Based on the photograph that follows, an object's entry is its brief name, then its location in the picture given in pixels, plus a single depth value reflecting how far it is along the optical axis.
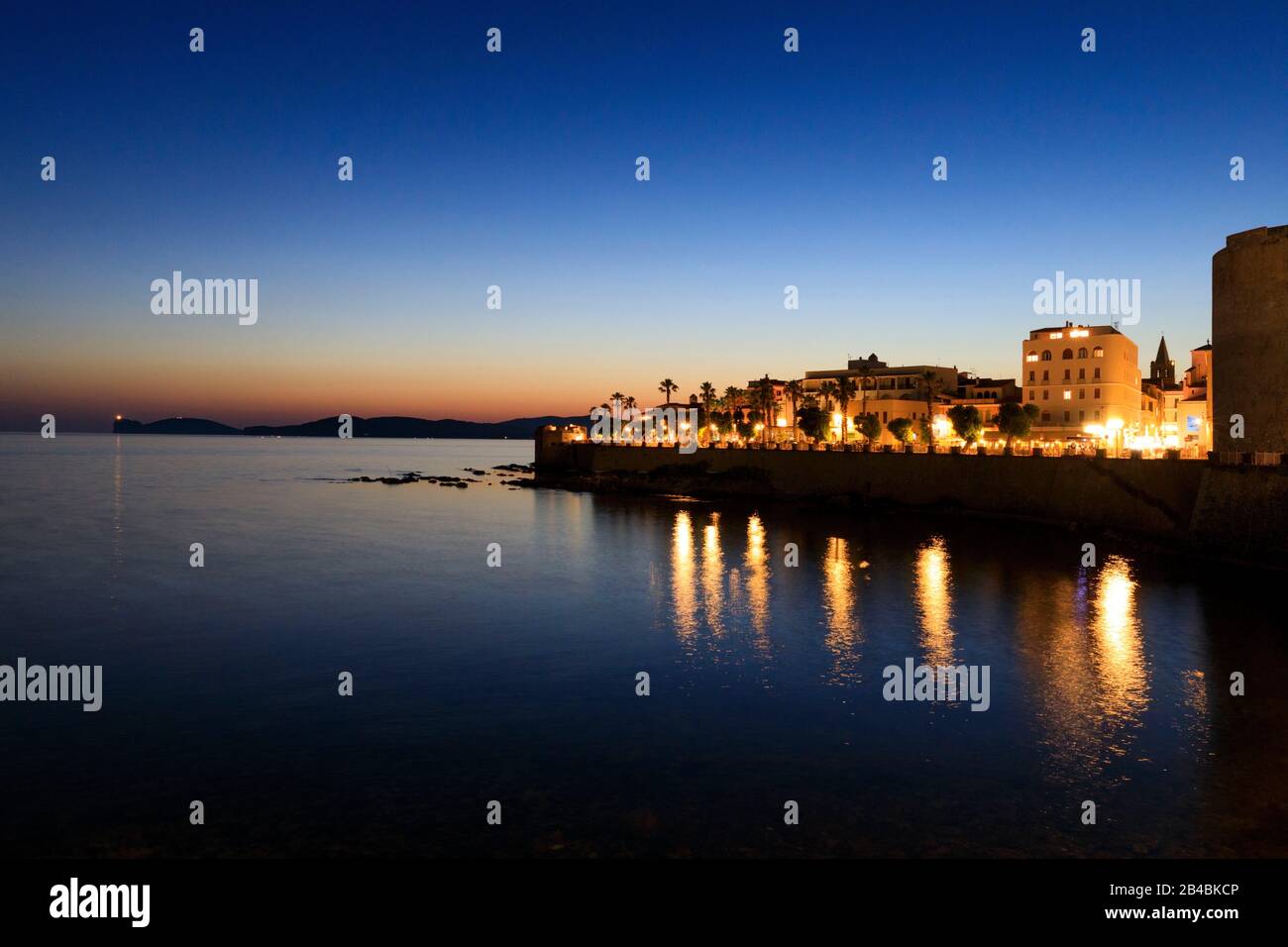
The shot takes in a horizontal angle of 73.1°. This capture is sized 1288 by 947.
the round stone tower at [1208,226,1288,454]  40.62
